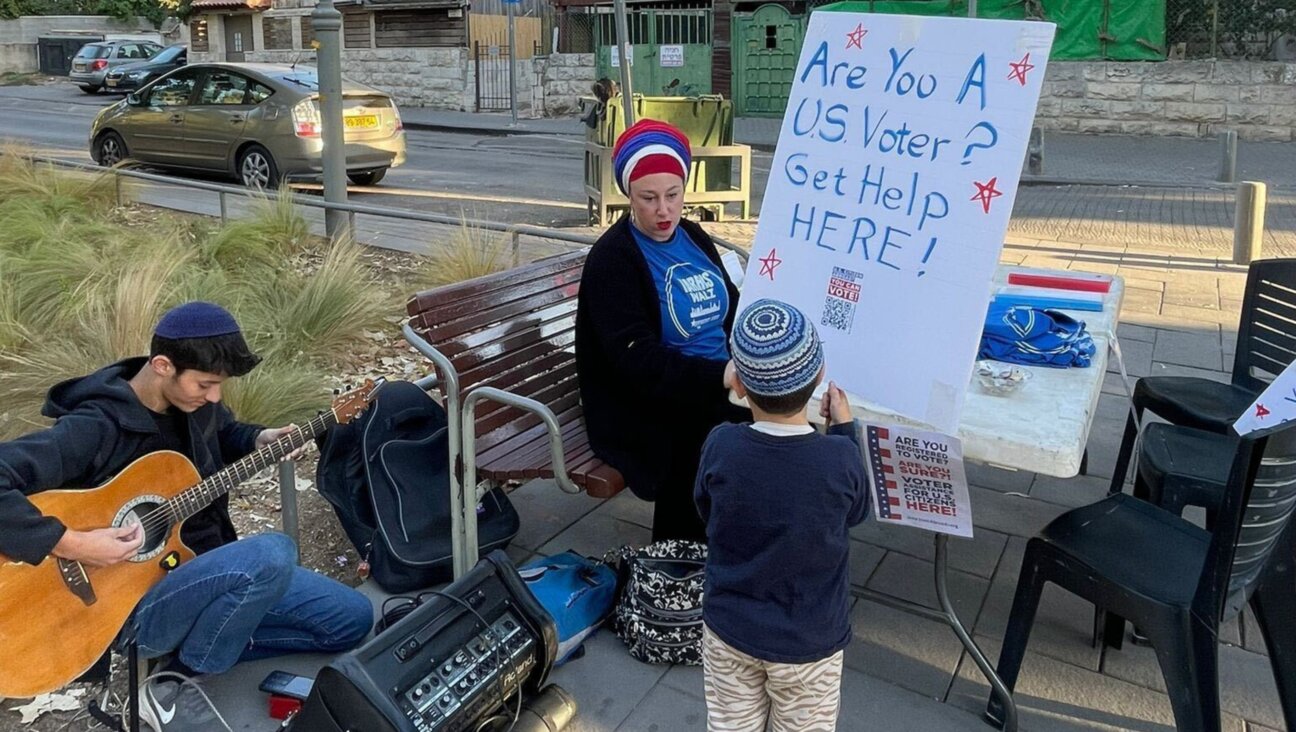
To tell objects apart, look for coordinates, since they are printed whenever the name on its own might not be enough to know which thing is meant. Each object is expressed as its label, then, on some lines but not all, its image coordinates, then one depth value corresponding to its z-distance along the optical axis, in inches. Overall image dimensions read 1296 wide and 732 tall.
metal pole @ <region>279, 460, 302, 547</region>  130.5
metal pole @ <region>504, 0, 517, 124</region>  846.9
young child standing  83.7
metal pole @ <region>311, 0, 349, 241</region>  266.7
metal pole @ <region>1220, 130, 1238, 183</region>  477.7
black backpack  138.3
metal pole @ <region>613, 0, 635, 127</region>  284.2
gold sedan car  446.9
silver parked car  1140.5
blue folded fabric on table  127.2
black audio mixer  95.4
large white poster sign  102.2
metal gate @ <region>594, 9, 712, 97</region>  864.3
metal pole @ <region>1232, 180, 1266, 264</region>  305.2
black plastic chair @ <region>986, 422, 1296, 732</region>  92.6
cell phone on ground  111.9
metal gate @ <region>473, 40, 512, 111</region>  962.1
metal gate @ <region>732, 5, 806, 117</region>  826.2
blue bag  123.0
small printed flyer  103.7
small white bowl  117.1
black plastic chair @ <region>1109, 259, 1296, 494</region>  148.7
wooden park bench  129.3
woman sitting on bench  126.2
